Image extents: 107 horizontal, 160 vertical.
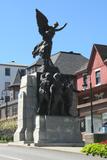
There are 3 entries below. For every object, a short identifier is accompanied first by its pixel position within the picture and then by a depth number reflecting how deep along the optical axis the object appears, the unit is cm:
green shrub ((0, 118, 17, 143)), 4262
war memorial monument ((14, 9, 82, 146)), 2989
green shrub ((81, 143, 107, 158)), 1908
